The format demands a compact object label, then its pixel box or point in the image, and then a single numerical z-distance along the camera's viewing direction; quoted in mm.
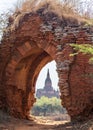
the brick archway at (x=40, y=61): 10781
